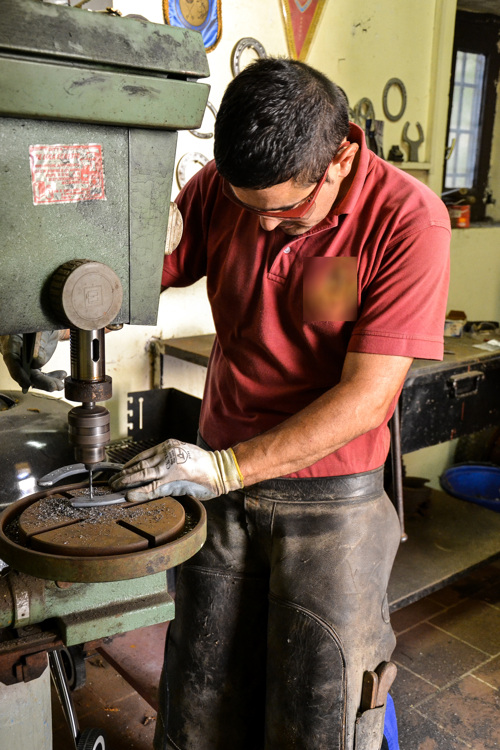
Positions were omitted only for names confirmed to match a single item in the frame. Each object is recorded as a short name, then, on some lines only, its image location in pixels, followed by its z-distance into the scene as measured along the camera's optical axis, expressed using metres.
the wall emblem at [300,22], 2.64
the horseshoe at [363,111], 2.96
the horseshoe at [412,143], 3.19
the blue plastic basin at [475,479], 3.46
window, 3.49
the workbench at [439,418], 2.30
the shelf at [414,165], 3.10
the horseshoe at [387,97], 3.06
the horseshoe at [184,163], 2.46
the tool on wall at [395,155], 3.08
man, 1.19
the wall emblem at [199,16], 2.31
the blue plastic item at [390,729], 1.61
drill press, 0.78
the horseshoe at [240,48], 2.53
